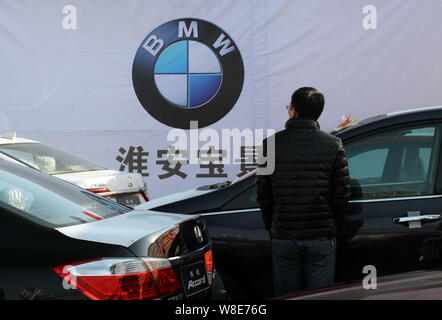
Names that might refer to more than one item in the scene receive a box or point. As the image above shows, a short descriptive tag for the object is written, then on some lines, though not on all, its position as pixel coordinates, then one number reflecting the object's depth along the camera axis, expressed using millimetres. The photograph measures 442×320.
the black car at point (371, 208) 7367
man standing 6848
